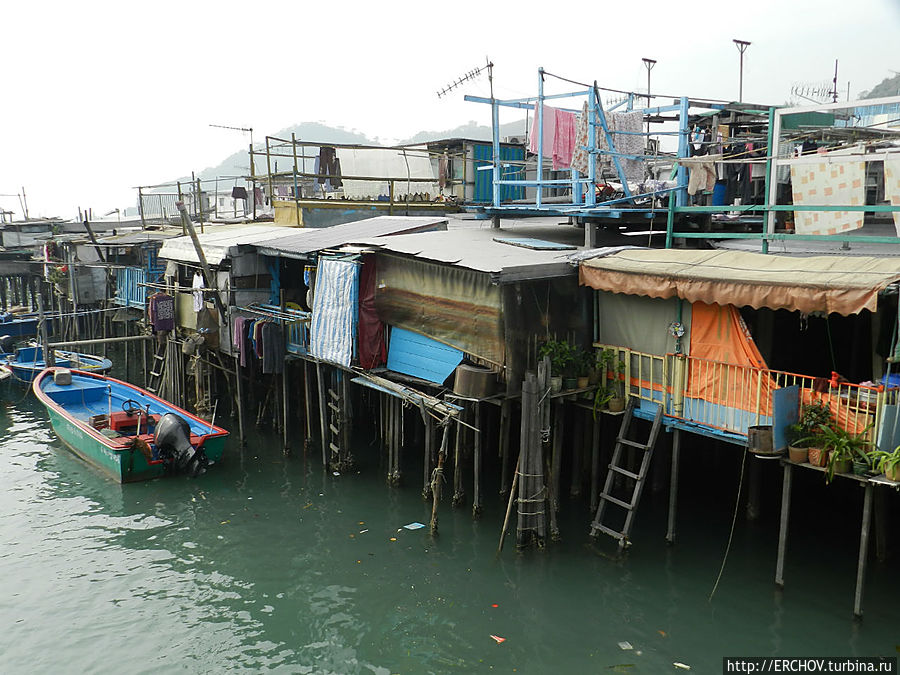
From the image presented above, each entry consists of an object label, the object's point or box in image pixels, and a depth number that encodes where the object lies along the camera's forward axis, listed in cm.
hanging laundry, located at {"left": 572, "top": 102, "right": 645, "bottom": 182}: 1364
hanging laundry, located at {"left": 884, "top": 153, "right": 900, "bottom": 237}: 1009
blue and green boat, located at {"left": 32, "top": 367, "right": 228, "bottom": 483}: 1545
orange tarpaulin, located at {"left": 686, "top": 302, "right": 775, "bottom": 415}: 1023
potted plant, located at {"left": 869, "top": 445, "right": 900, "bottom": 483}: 851
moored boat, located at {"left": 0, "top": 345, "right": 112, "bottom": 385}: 2292
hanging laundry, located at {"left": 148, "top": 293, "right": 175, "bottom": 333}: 1962
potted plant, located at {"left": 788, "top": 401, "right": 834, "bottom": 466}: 941
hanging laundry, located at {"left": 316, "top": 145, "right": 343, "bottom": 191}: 2419
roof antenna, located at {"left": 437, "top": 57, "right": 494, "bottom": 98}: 1738
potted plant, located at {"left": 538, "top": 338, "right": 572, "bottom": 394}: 1205
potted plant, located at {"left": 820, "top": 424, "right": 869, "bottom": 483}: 902
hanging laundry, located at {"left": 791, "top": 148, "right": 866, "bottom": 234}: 1068
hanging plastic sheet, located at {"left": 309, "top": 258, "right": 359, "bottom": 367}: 1438
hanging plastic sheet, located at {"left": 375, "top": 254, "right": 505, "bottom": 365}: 1223
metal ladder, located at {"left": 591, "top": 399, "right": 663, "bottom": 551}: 1119
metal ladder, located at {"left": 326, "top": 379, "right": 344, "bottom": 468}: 1568
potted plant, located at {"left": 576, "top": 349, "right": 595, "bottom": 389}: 1212
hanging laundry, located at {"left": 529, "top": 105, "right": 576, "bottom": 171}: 1449
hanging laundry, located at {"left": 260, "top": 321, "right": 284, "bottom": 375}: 1639
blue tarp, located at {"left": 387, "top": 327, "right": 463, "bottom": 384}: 1321
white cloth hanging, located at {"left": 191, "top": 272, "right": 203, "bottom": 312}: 1872
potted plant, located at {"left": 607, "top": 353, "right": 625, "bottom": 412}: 1191
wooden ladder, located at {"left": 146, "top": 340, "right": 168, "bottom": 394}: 2139
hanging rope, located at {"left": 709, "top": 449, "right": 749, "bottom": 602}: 1060
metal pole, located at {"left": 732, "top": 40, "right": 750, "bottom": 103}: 2059
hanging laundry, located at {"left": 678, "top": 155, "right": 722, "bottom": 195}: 1343
